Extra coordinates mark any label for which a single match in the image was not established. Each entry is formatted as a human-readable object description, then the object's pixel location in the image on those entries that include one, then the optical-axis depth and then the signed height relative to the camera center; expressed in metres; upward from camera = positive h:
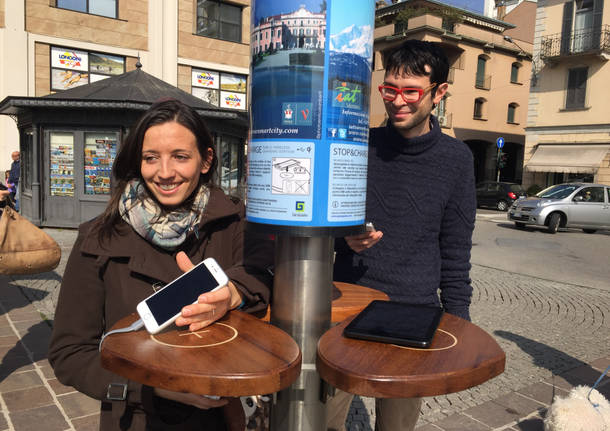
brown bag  3.81 -0.70
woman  1.57 -0.31
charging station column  1.33 +0.05
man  2.22 -0.16
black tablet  1.28 -0.42
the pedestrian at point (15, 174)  14.50 -0.53
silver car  16.09 -0.97
